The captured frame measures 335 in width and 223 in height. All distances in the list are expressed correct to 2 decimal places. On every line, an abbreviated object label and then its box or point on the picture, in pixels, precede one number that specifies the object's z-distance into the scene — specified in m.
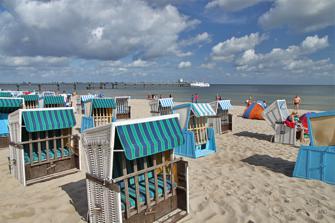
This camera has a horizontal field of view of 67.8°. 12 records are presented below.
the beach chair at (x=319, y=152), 5.58
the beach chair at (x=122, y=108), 17.88
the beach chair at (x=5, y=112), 9.29
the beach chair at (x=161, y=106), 16.56
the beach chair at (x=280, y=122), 9.70
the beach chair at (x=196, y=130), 8.01
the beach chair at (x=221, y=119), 12.09
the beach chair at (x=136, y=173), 3.42
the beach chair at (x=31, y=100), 13.95
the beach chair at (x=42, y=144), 5.71
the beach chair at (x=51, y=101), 14.77
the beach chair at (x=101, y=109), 12.40
